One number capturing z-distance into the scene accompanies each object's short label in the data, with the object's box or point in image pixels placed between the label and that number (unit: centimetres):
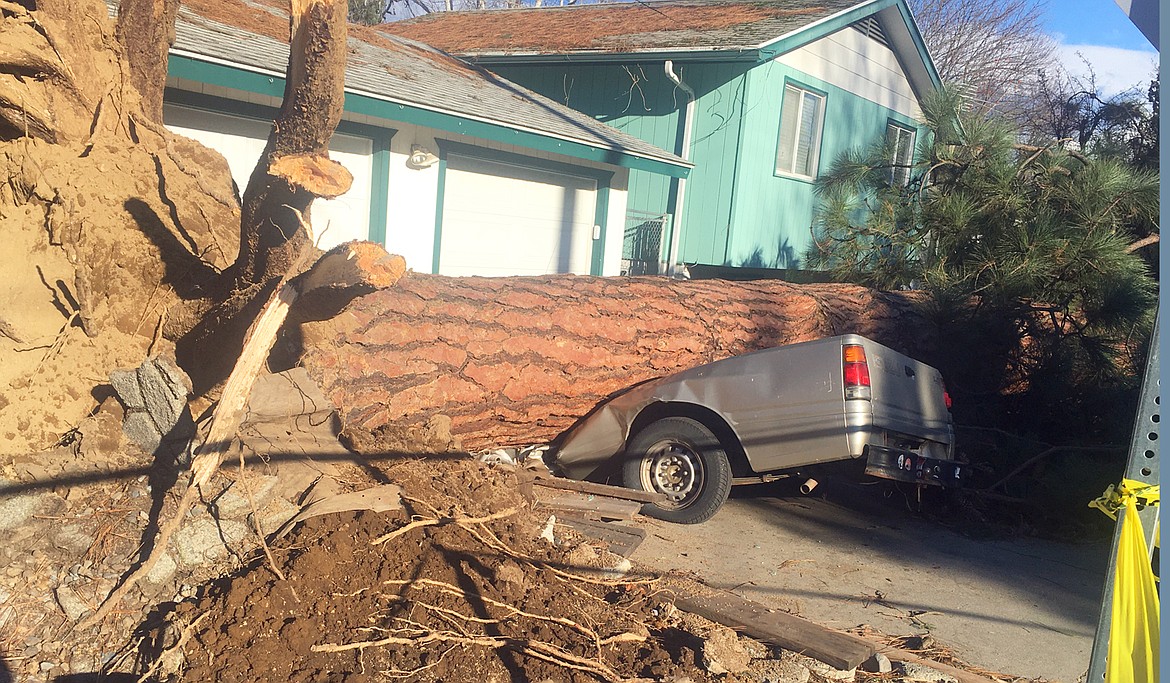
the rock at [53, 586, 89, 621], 396
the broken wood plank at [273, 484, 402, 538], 446
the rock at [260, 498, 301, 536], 441
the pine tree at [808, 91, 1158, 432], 777
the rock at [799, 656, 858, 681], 409
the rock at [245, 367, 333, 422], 478
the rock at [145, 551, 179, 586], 410
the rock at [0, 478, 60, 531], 427
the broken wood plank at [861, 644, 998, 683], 420
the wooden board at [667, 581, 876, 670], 418
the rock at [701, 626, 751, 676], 396
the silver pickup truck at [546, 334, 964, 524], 600
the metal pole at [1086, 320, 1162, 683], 243
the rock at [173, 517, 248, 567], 421
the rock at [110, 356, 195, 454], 459
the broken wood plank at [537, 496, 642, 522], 602
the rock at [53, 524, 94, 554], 424
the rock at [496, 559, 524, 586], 437
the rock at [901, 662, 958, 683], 414
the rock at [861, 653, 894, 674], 417
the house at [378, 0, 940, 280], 1391
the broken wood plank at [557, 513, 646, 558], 546
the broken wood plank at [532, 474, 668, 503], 638
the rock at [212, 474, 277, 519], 436
